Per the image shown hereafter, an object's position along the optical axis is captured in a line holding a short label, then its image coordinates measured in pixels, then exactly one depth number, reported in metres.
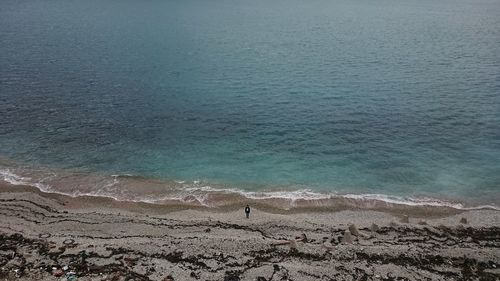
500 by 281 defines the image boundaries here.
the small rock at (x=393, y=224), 32.03
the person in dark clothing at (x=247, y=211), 33.03
